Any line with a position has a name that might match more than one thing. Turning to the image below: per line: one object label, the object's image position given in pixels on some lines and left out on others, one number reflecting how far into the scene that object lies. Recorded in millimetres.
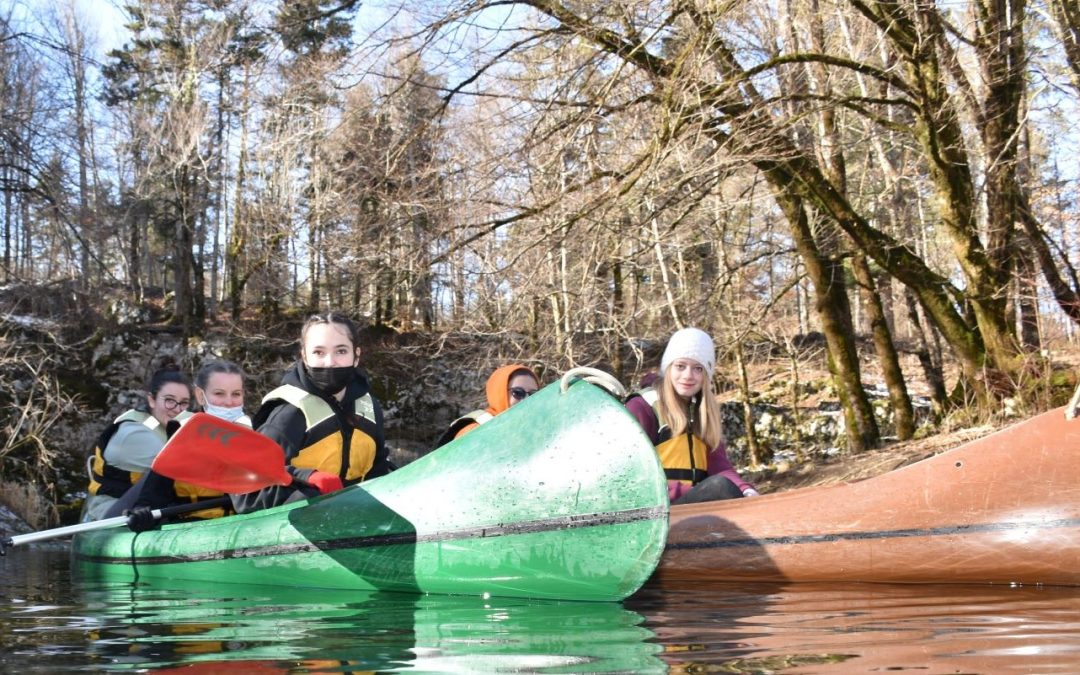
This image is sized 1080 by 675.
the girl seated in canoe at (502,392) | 5680
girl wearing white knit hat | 4785
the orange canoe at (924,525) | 3844
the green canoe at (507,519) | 3584
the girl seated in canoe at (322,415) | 4676
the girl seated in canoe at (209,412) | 5418
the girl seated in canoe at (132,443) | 6141
